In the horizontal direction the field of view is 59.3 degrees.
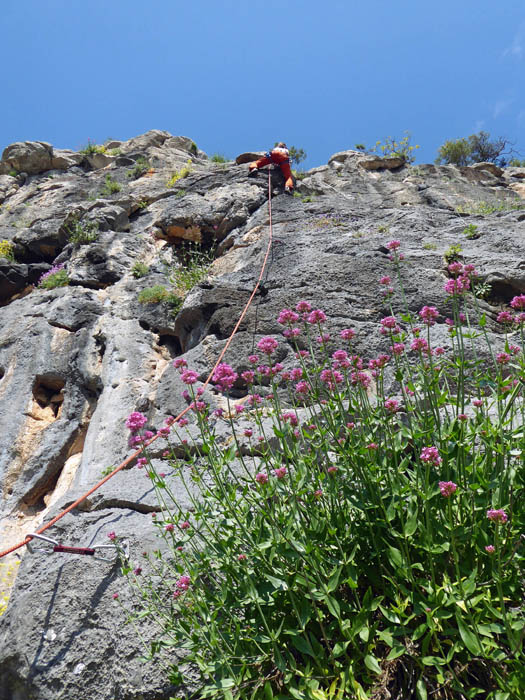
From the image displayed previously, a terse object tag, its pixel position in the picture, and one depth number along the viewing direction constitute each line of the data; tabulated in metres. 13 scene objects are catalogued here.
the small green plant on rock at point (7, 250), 12.00
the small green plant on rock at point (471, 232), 7.79
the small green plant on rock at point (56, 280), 9.77
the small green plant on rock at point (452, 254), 7.05
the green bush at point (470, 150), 20.33
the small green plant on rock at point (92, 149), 18.73
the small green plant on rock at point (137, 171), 15.17
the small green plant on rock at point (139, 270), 9.73
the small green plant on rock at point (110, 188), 13.84
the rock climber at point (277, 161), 12.27
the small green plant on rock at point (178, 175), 13.83
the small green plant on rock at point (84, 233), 10.81
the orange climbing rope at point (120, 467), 4.38
